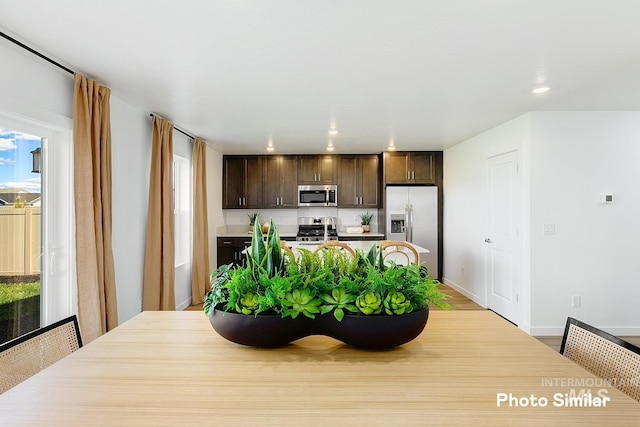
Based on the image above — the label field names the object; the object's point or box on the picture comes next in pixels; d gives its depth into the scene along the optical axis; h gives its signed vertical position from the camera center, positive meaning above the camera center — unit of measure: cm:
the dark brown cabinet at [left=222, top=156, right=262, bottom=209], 670 +62
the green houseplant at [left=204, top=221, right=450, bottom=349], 102 -26
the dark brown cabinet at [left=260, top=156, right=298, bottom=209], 671 +64
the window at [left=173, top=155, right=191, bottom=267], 497 +9
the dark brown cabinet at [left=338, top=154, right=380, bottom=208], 668 +62
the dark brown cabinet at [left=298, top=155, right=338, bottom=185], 670 +80
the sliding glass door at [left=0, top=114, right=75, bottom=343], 230 -7
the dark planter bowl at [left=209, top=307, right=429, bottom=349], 102 -33
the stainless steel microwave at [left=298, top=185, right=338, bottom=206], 669 +33
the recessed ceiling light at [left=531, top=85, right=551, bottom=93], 300 +102
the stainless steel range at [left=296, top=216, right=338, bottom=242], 666 -26
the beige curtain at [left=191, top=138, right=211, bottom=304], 514 -17
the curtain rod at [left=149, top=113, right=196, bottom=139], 455 +109
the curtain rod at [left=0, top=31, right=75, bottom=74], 206 +102
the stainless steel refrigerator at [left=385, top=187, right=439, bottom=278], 625 -8
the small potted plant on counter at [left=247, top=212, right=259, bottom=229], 681 -6
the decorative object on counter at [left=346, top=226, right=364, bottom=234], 658 -31
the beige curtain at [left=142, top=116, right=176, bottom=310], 377 -16
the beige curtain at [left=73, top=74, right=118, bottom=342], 261 +5
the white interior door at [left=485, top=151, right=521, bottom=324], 417 -31
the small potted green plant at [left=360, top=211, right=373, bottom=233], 684 -14
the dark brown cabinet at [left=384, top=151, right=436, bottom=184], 641 +80
